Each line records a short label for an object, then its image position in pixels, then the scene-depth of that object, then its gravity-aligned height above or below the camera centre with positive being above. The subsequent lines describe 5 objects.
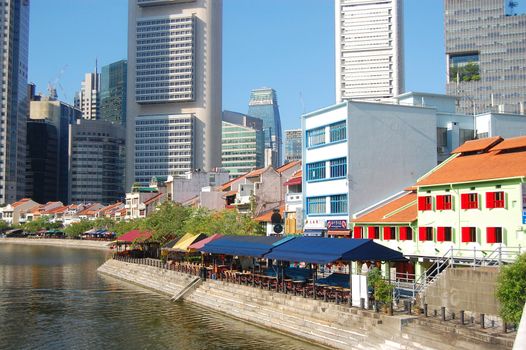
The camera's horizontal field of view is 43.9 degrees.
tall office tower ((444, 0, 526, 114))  189.75 +42.27
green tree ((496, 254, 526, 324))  29.97 -4.06
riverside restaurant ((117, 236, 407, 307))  42.47 -5.27
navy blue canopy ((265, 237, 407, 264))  42.56 -3.25
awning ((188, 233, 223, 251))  66.66 -4.06
